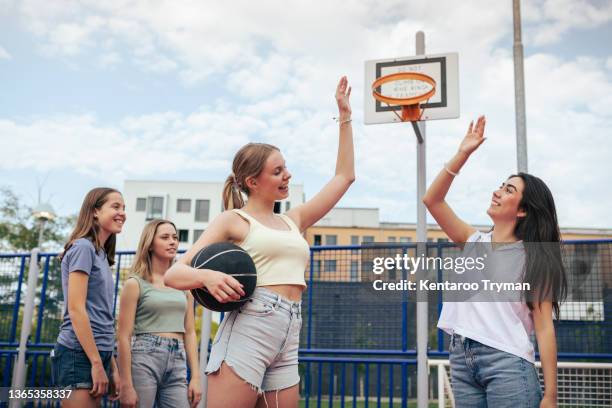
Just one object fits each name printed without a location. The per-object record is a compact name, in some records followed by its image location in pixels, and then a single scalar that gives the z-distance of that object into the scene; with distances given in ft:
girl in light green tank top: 12.66
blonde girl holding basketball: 7.66
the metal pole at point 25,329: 21.08
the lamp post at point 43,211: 59.26
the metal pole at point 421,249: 16.08
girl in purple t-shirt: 11.25
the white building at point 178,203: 182.19
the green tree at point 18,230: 90.12
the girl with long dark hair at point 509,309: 8.83
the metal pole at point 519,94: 34.37
